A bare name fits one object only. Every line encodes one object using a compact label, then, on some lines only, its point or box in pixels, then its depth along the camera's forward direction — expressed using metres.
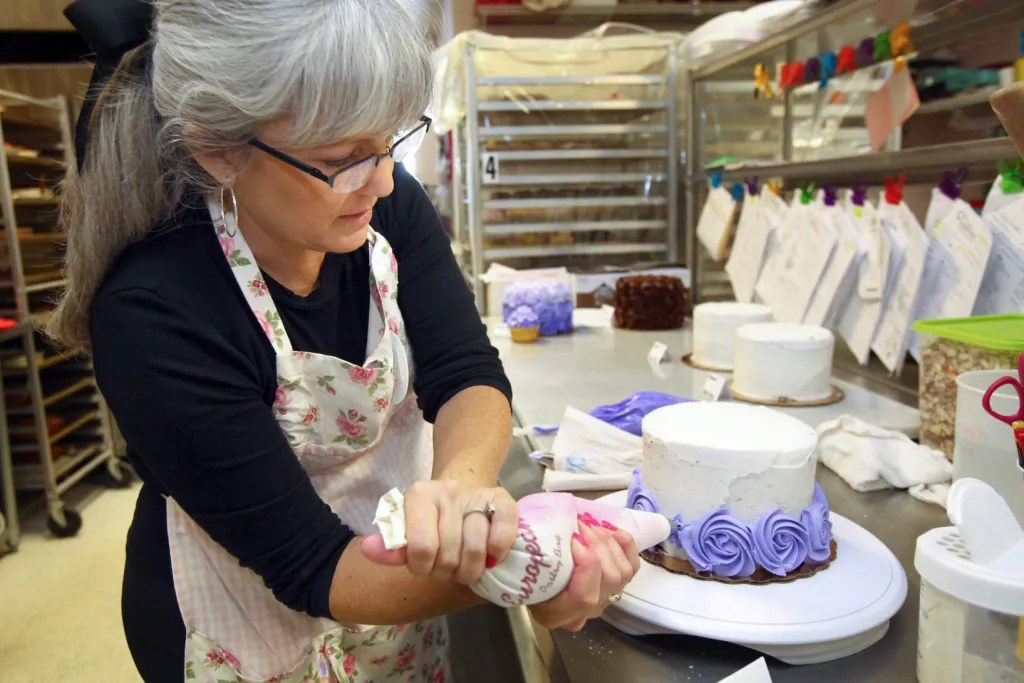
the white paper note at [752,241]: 2.01
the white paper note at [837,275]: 1.63
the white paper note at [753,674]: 0.65
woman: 0.73
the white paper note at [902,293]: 1.45
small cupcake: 2.18
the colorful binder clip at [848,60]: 1.81
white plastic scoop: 0.60
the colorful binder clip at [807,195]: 1.88
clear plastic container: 1.05
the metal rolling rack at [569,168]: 2.68
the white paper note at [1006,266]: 1.24
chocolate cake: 2.30
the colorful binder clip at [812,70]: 1.96
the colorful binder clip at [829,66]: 1.88
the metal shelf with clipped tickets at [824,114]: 1.43
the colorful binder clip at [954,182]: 1.38
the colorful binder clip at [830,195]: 1.76
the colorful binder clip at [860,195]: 1.66
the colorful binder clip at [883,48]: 1.64
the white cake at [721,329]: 1.75
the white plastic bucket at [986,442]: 0.92
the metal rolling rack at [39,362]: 2.91
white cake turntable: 0.70
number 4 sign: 2.69
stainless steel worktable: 0.70
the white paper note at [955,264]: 1.30
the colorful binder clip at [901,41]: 1.57
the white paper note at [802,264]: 1.73
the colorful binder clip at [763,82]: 2.22
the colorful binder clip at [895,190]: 1.55
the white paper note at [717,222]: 2.28
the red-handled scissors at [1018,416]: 0.64
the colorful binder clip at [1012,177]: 1.24
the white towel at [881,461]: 1.09
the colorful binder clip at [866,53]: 1.72
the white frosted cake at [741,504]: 0.79
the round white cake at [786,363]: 1.47
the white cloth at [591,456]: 1.10
